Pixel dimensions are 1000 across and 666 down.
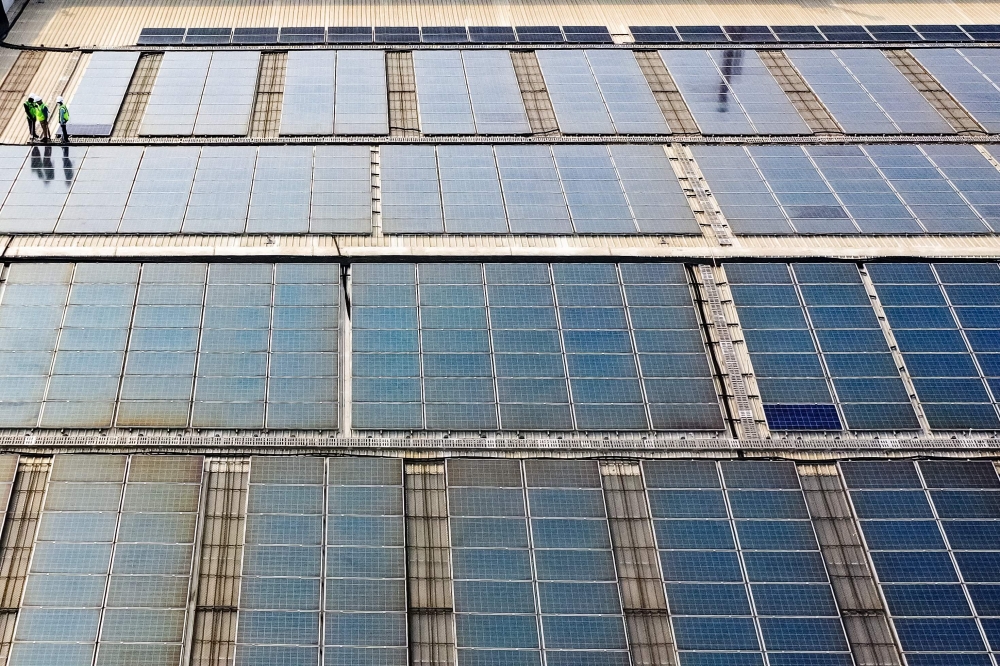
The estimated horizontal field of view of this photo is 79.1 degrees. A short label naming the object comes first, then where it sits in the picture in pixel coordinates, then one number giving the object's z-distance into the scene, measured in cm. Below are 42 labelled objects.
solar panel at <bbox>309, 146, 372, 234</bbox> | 2627
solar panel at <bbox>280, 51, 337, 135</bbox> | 3083
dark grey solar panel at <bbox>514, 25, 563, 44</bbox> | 3806
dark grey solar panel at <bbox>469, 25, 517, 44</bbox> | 3791
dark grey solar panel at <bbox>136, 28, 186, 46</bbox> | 3619
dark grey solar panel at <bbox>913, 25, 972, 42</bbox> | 4025
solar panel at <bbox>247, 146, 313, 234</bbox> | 2606
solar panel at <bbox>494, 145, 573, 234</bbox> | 2695
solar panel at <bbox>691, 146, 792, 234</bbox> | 2762
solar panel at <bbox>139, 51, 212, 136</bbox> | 3030
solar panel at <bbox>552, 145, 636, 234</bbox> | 2708
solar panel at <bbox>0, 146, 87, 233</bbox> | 2541
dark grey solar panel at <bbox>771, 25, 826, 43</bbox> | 3953
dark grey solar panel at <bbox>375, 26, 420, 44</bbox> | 3712
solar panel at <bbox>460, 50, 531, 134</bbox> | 3180
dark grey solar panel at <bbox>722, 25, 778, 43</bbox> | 3944
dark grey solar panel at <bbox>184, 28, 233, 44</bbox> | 3648
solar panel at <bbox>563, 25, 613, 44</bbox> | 3856
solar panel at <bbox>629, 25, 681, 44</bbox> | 3862
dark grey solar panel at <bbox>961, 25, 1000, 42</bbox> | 4047
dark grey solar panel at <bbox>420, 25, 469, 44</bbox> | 3753
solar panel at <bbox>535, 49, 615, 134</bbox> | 3206
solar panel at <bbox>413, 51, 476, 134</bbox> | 3153
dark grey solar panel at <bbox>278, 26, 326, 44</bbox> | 3678
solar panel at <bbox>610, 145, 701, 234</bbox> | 2739
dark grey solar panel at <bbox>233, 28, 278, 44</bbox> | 3647
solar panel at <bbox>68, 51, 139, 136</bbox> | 2988
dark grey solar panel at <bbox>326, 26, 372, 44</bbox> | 3703
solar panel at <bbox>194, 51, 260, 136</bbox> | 3044
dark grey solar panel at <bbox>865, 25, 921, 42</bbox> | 4003
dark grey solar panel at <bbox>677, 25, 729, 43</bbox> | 3912
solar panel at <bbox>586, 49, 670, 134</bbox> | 3231
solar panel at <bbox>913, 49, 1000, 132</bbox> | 3422
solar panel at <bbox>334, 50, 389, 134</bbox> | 3102
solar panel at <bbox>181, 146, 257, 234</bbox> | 2589
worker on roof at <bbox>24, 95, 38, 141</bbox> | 2784
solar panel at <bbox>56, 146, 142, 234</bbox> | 2561
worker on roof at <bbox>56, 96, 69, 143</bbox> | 2833
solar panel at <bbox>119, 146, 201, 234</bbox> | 2578
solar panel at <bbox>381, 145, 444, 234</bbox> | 2653
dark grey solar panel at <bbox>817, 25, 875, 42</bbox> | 4012
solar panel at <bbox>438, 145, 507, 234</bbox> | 2675
